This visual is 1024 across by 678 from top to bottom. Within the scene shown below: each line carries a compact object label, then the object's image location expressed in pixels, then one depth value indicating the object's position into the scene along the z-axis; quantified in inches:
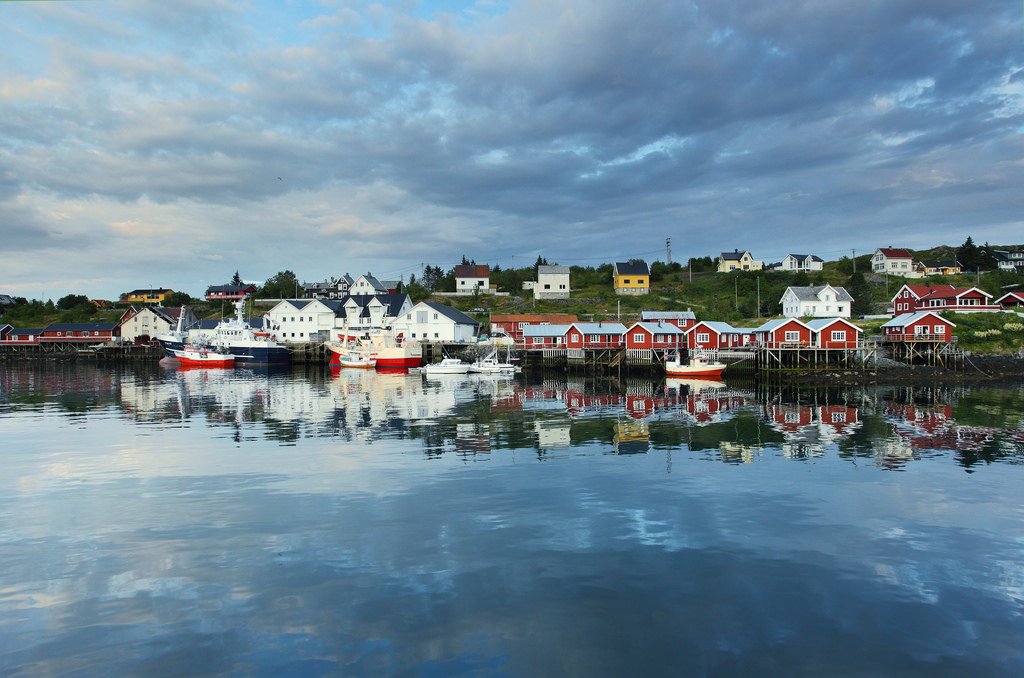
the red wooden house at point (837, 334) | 2064.5
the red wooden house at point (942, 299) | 2504.4
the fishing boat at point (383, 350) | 2642.7
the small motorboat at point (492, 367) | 2284.7
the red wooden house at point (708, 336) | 2316.7
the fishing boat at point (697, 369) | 2053.4
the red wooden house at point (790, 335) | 2095.2
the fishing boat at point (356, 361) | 2618.1
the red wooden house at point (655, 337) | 2378.2
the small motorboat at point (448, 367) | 2261.3
